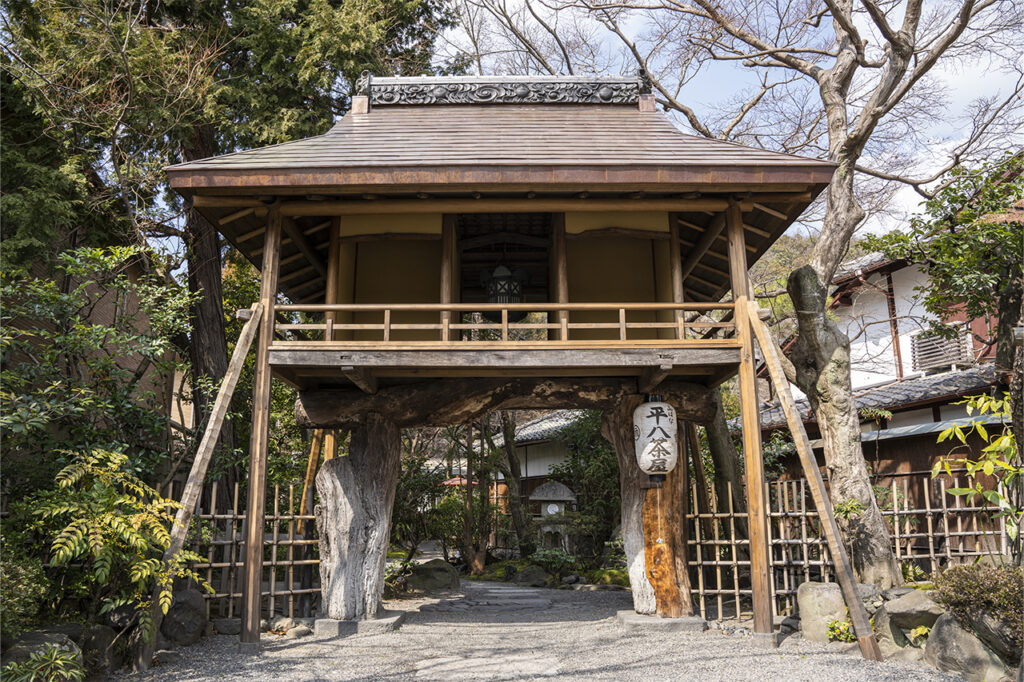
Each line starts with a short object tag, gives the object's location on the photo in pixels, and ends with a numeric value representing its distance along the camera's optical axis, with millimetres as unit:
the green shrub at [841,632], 7727
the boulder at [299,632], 8862
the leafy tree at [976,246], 8320
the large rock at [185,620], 7938
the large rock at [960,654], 6098
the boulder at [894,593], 7555
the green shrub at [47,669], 5426
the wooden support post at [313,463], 10198
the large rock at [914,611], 7113
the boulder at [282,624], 9094
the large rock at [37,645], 5605
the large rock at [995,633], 5938
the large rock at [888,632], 7316
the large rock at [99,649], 6496
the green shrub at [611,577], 14739
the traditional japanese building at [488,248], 8047
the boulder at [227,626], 8844
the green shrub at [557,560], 15594
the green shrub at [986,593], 5930
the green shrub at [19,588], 5613
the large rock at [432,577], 14078
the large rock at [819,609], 7895
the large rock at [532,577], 15852
